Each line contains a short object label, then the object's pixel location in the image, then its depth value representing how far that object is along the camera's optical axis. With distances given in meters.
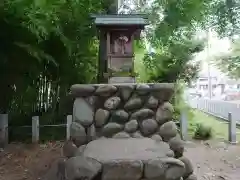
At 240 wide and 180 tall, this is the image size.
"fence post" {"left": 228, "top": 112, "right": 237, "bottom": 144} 3.70
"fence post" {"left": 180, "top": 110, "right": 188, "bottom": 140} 3.84
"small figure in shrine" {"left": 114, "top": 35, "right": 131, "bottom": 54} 2.41
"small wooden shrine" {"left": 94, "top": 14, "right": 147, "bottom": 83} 2.33
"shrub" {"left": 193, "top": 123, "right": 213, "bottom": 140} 3.99
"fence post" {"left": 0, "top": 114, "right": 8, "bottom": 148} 3.55
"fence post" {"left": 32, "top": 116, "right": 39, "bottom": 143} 3.68
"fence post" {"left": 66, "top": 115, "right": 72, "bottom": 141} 3.63
